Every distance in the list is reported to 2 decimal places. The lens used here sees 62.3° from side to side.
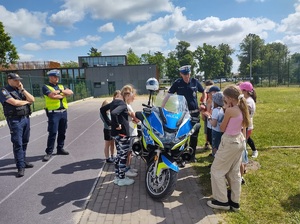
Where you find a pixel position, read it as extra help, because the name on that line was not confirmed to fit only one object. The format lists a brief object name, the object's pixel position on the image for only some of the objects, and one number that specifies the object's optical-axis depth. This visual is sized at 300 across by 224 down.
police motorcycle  3.48
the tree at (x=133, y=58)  78.00
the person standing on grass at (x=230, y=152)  3.21
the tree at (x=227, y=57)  90.32
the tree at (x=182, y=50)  80.19
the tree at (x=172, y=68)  67.15
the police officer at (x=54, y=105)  5.52
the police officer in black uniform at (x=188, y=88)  5.18
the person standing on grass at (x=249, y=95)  4.68
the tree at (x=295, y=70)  42.38
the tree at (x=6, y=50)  32.47
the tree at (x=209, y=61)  73.00
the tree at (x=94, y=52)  93.36
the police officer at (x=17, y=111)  4.64
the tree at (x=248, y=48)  86.06
